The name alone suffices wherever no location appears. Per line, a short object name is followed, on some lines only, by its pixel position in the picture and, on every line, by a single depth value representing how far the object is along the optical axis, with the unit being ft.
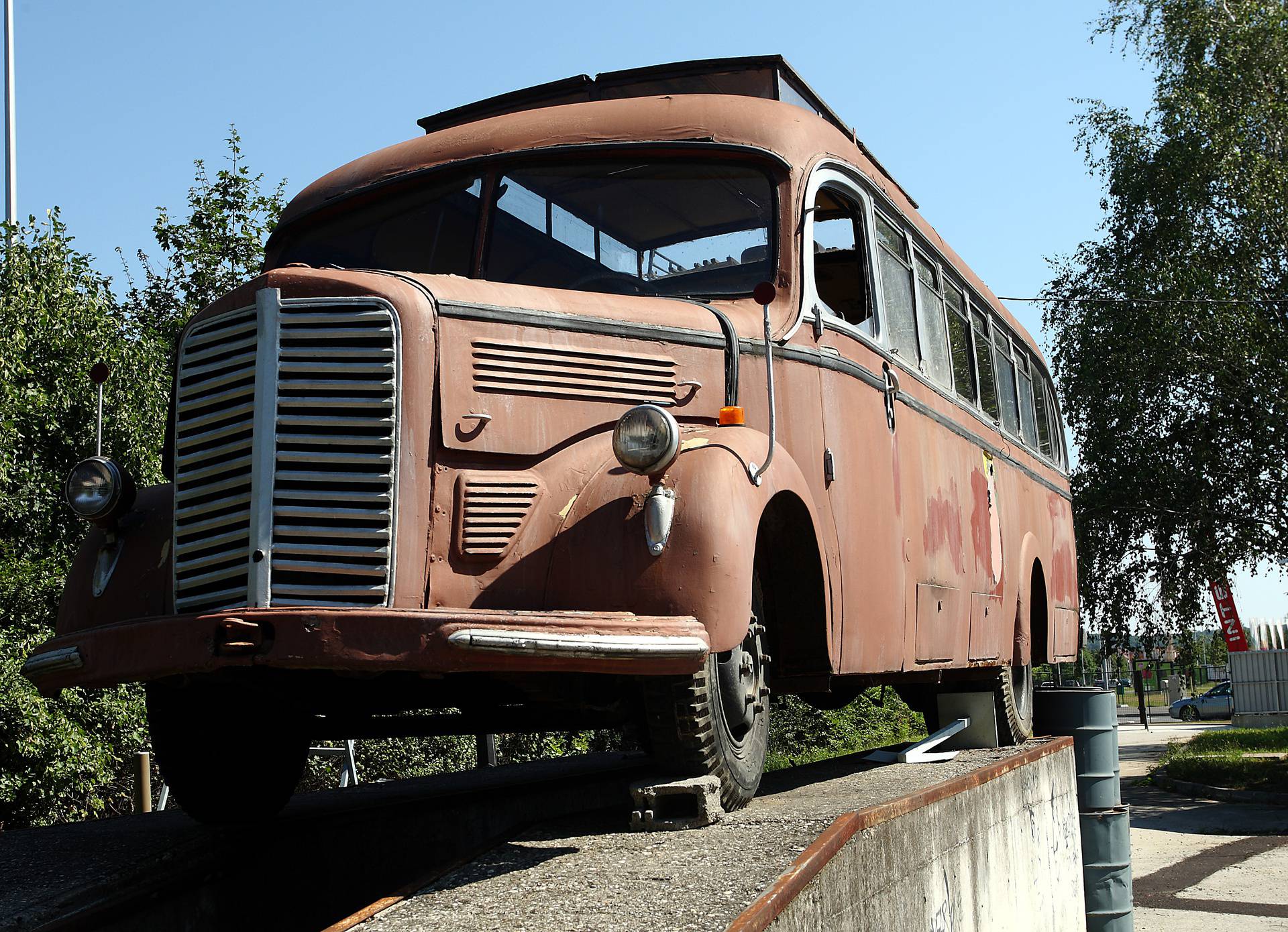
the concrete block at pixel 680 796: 15.29
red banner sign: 88.34
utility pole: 72.54
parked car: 167.32
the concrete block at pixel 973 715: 31.94
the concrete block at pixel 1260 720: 119.55
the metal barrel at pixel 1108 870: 38.29
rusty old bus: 14.57
